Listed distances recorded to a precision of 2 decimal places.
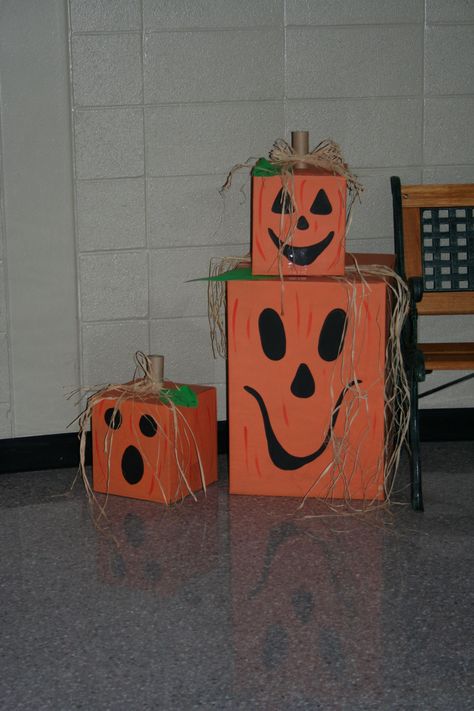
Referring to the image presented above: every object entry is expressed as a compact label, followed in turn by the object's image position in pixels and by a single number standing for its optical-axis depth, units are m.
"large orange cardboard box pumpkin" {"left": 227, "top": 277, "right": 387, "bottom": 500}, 2.64
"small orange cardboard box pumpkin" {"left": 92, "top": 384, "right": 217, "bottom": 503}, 2.67
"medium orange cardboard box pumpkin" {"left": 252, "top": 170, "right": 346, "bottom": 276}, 2.61
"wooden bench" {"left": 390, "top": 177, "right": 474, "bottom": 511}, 3.05
